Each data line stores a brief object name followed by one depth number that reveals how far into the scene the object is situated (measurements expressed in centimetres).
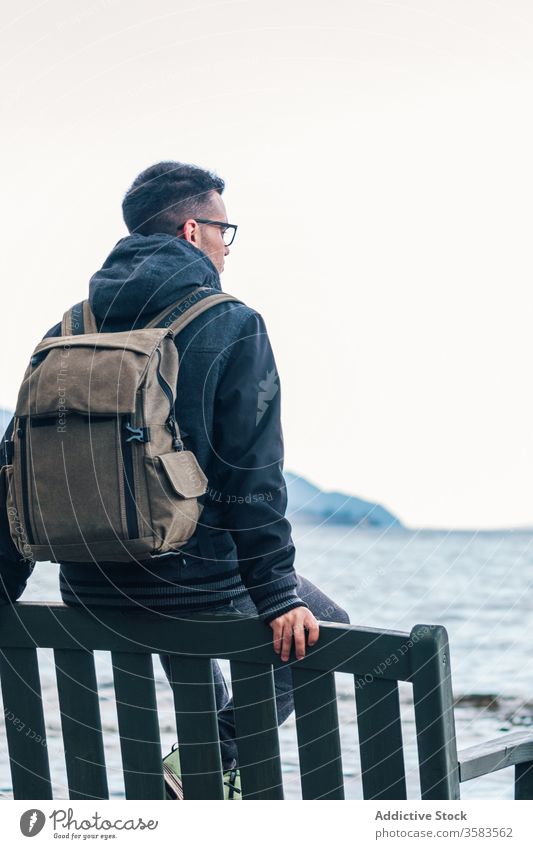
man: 399
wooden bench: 366
